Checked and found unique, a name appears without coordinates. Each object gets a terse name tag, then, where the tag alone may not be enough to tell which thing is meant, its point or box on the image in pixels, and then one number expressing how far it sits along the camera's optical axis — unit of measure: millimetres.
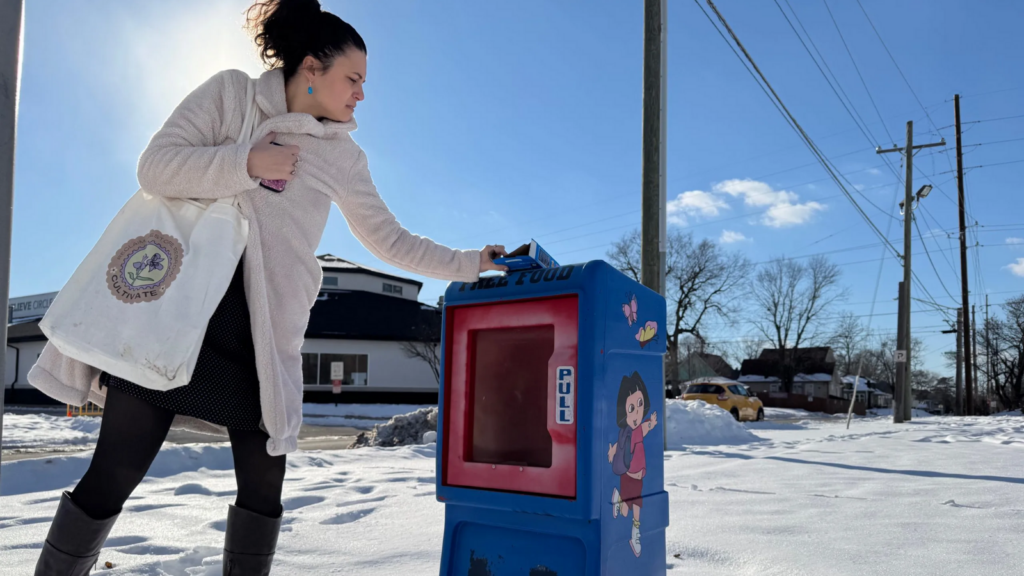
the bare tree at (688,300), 37719
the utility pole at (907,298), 18328
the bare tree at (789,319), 43734
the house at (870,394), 65688
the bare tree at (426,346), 28828
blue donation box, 1672
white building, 28297
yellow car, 20438
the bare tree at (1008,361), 41866
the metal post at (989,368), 44825
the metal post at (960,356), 36344
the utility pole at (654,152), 7363
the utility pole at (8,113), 1312
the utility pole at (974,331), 43734
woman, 1421
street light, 19906
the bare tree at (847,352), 48388
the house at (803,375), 57219
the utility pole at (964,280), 25750
